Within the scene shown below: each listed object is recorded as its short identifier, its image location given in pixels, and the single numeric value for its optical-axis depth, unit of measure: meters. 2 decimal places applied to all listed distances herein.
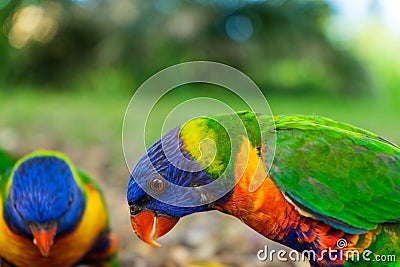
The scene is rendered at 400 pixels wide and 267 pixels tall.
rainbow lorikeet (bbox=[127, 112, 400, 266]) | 0.73
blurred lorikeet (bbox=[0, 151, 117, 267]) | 0.81
